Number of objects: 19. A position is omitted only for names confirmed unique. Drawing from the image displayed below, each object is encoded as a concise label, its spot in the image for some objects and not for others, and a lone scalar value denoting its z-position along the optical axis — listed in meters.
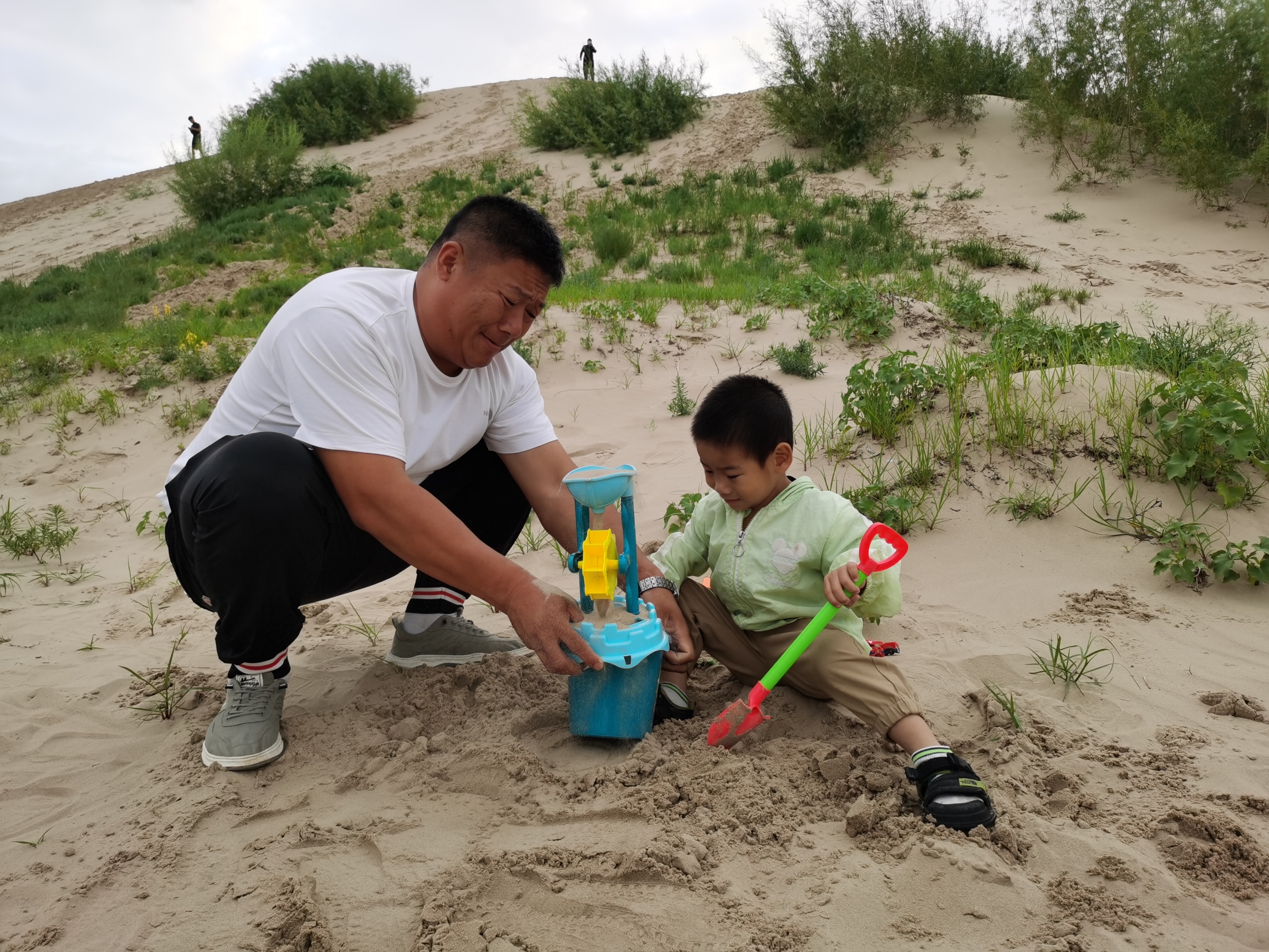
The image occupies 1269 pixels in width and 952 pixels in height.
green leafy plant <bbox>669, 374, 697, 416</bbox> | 4.68
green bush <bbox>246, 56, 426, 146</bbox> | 19.05
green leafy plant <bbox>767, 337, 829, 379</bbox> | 4.77
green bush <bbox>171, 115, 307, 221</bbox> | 14.74
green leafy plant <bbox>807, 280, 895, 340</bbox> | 5.25
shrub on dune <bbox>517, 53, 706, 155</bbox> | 14.69
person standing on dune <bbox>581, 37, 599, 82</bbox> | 18.28
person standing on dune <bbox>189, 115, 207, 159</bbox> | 18.72
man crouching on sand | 2.09
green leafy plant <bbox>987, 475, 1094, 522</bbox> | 3.29
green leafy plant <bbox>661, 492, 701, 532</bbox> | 3.41
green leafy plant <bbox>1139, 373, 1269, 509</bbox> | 3.16
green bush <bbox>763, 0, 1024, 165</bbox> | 12.29
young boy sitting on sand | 2.10
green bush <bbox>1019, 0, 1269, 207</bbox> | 9.46
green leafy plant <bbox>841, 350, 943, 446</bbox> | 3.81
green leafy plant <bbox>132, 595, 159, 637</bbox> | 3.33
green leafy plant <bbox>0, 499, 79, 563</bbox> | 4.24
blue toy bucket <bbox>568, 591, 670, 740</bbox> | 2.01
